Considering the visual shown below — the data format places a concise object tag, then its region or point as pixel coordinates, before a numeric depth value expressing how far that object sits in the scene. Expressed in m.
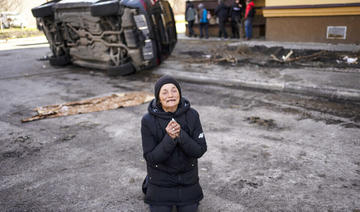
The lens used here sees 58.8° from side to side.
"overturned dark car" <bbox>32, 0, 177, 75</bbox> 7.55
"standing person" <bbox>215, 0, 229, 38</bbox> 13.65
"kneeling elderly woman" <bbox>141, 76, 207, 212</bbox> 2.42
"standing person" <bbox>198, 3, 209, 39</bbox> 14.27
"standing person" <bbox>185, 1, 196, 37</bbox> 14.83
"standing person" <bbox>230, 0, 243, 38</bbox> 13.34
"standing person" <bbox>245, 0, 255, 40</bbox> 12.62
